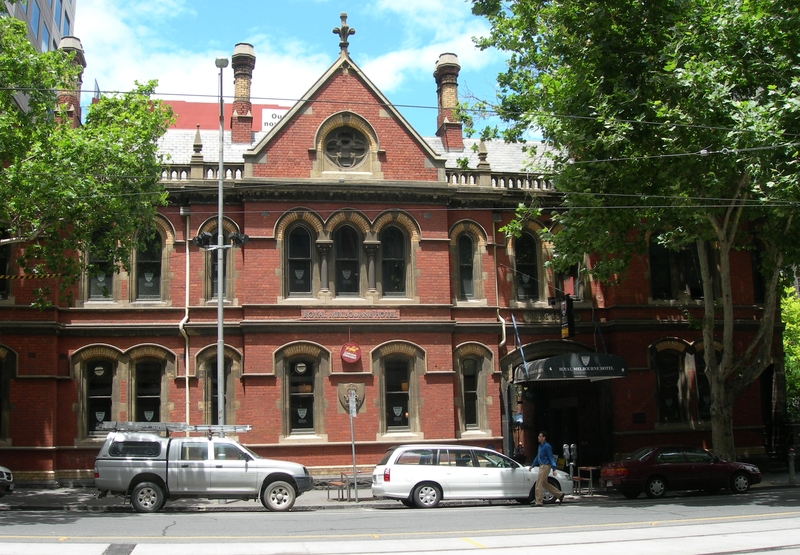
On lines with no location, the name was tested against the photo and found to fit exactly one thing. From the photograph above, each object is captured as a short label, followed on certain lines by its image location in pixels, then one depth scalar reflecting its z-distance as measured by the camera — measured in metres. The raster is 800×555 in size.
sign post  20.91
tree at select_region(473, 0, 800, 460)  18.08
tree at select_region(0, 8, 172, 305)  18.45
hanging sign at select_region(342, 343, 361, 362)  24.27
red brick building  23.89
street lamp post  21.17
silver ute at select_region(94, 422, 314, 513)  18.06
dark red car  20.52
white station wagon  18.20
